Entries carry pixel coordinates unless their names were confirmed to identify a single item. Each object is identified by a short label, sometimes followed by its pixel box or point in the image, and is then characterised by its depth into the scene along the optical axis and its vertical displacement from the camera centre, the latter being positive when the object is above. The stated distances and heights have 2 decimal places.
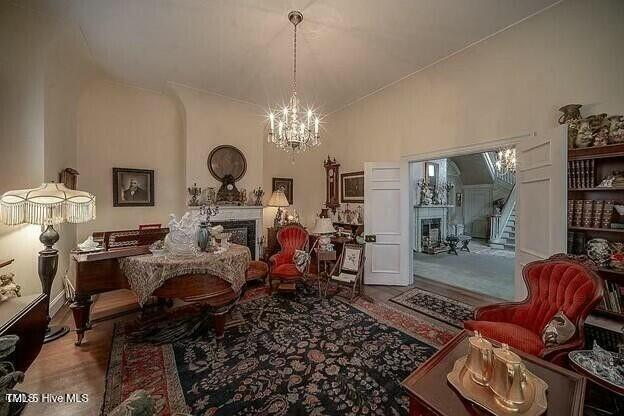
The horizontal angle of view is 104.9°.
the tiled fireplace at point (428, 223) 7.59 -0.56
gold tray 1.10 -0.94
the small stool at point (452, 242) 7.15 -1.10
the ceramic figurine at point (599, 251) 2.25 -0.44
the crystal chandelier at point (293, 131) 2.79 +0.92
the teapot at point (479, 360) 1.24 -0.83
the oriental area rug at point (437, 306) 3.10 -1.44
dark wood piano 2.21 -0.76
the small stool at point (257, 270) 3.32 -0.93
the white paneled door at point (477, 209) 9.67 -0.15
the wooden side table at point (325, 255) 3.98 -0.82
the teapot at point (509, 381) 1.12 -0.85
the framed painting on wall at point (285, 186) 6.18 +0.53
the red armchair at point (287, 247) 3.79 -0.74
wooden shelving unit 2.18 +0.15
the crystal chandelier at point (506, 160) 5.63 +1.14
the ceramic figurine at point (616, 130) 2.17 +0.69
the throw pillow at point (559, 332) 1.69 -0.90
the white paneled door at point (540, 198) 2.28 +0.07
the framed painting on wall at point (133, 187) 4.45 +0.36
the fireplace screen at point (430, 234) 7.50 -0.92
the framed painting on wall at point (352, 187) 5.08 +0.41
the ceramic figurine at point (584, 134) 2.32 +0.69
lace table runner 2.15 -0.58
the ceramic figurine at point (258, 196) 5.28 +0.22
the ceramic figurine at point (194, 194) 4.60 +0.23
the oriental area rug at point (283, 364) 1.77 -1.44
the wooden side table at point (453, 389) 1.14 -0.97
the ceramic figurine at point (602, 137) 2.24 +0.65
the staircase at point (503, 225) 8.61 -0.73
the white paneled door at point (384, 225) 4.34 -0.35
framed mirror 4.91 +0.91
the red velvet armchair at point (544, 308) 1.72 -0.85
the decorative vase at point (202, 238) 2.60 -0.35
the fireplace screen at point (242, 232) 4.83 -0.54
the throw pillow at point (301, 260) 3.79 -0.87
